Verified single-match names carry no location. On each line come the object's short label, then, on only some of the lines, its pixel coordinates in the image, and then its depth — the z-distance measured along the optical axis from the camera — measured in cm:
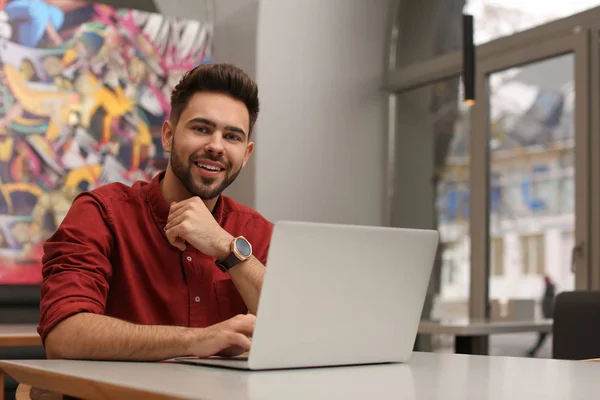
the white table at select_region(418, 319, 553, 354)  367
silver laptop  124
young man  157
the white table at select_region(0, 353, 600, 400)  104
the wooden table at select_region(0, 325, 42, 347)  285
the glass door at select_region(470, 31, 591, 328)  450
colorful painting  504
